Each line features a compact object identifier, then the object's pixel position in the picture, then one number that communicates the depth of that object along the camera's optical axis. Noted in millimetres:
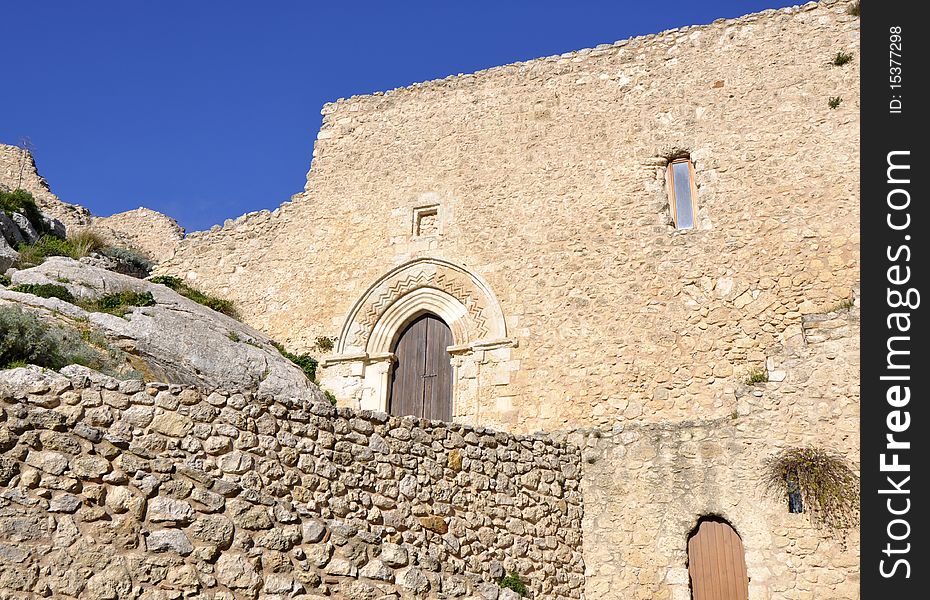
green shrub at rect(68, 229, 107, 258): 14820
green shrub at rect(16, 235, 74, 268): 13109
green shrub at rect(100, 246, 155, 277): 16578
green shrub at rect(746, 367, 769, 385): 10429
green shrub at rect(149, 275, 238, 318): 15016
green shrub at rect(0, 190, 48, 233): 15055
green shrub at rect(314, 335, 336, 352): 14172
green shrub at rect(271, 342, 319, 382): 14027
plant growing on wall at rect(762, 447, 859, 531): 9047
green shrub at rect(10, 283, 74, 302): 11180
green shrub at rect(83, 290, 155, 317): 11625
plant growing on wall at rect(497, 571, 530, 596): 8941
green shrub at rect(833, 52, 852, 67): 12875
